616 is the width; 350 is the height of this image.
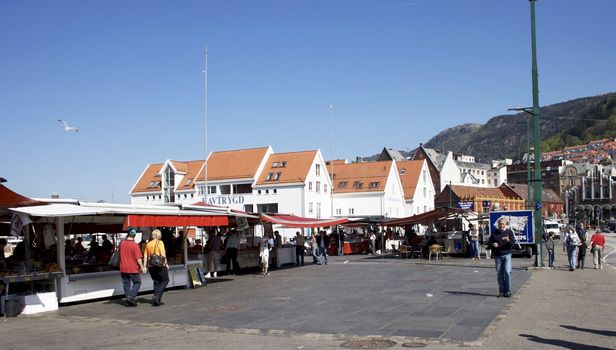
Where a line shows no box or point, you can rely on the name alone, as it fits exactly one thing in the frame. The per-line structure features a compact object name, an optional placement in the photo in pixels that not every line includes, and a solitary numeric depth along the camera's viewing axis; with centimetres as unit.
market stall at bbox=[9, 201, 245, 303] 1616
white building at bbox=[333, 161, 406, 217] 7719
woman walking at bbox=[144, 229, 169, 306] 1556
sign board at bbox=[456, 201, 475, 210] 4772
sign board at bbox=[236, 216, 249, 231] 2398
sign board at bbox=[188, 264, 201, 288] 2039
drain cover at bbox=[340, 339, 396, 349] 983
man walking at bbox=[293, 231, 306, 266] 3216
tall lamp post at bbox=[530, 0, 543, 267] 2420
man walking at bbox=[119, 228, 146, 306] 1570
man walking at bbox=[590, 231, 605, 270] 2507
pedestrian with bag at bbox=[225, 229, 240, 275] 2627
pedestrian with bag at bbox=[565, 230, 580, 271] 2472
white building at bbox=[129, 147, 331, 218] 7175
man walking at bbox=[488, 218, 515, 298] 1555
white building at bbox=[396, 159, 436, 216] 8744
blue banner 3186
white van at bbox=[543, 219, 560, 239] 6388
